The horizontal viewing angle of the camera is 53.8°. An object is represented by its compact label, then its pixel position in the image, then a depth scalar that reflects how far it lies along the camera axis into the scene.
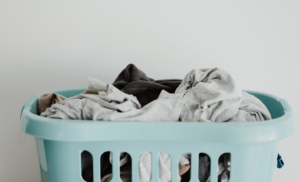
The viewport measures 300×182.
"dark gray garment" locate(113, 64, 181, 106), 0.71
